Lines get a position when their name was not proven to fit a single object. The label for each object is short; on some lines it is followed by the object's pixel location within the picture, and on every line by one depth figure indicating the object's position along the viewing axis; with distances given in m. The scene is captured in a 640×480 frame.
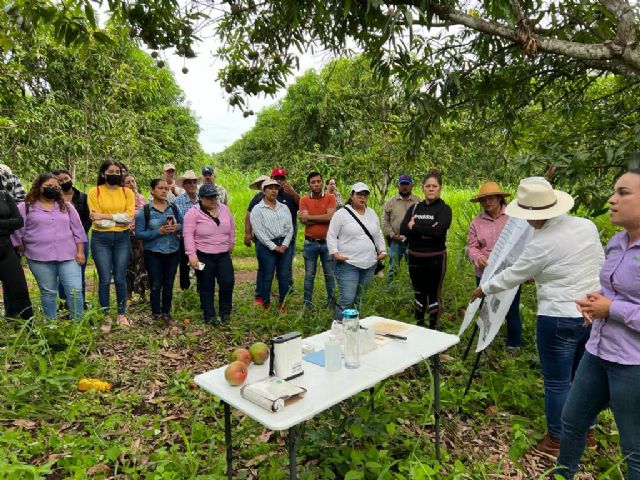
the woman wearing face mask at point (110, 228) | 4.33
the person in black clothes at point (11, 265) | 3.69
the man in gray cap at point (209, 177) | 5.82
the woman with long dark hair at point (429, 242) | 4.32
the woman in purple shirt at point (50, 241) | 3.94
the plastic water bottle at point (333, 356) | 2.23
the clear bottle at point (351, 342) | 2.30
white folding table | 1.85
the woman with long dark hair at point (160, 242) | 4.54
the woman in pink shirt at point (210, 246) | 4.52
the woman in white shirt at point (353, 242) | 4.30
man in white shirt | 2.49
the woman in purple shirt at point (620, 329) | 1.86
